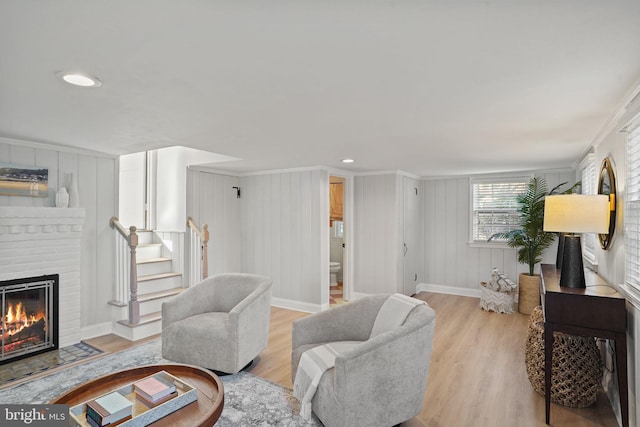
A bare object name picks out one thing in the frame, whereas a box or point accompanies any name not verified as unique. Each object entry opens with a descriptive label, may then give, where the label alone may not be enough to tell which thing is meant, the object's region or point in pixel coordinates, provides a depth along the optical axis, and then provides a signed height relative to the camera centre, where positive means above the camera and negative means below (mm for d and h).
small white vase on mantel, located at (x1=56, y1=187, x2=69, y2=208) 3750 +169
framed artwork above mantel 3441 +338
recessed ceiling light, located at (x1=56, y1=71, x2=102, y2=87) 1841 +714
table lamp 2464 -48
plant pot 5081 -1125
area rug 2484 -1393
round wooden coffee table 1796 -1000
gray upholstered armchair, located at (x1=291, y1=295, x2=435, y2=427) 2055 -975
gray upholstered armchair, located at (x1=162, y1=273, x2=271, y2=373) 2975 -950
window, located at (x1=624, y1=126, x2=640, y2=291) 2074 +7
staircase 4109 -948
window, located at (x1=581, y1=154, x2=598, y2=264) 3679 +303
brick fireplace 3445 -362
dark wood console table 2225 -683
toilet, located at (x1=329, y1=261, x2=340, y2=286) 7000 -1106
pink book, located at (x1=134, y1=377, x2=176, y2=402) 1891 -939
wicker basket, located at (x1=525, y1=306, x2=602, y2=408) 2643 -1157
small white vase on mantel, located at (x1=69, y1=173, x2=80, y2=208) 3859 +228
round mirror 2594 +193
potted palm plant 5102 -365
